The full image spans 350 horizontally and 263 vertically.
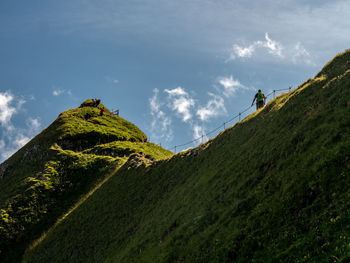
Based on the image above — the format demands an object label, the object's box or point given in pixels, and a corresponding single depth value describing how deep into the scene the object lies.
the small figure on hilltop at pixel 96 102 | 110.94
